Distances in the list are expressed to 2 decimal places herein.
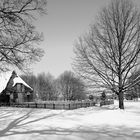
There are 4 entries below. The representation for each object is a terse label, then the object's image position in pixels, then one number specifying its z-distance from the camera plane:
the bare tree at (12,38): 12.06
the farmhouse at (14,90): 39.75
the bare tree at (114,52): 20.52
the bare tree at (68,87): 73.25
